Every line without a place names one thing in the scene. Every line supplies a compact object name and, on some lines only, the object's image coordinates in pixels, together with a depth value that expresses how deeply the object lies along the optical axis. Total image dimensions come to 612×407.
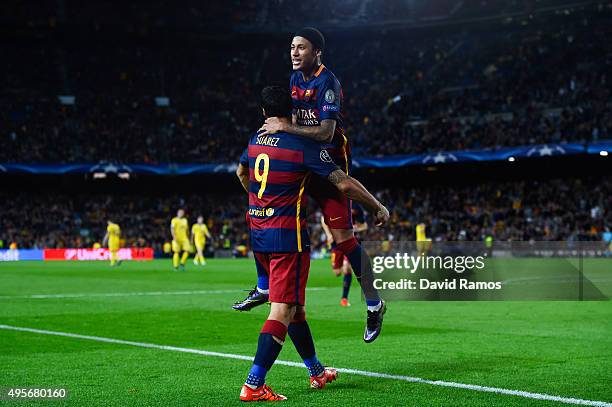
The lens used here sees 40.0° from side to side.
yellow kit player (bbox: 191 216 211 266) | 35.94
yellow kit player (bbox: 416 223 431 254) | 30.44
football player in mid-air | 7.00
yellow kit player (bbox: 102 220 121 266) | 35.59
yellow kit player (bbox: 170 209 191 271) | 31.45
